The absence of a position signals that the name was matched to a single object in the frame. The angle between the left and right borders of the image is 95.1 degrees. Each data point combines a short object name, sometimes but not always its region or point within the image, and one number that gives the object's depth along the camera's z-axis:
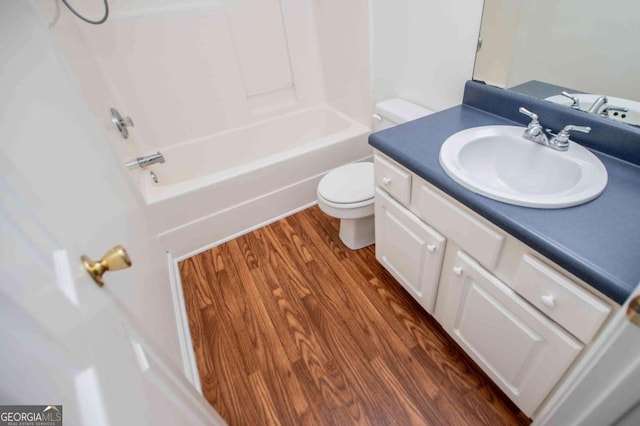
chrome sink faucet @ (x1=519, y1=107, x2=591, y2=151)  0.91
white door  0.31
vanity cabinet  0.72
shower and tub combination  1.78
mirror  0.84
